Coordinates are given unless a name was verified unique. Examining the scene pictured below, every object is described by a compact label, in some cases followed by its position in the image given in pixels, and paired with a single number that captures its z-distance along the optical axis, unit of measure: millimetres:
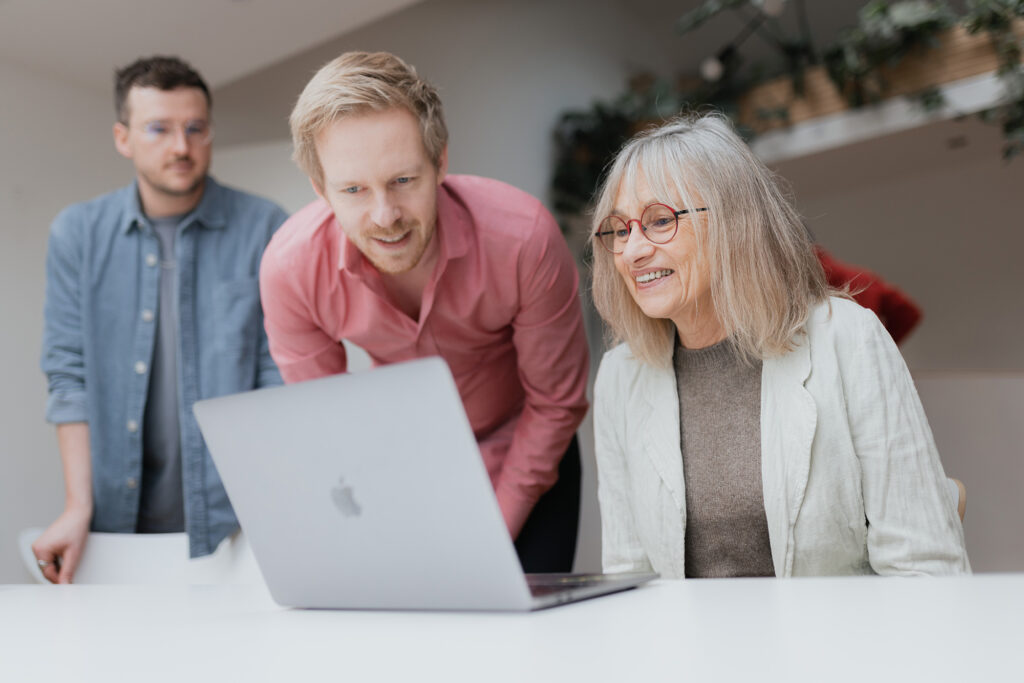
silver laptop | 908
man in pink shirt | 1656
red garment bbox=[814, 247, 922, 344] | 3562
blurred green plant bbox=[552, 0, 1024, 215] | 4359
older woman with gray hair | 1418
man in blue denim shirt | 2395
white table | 670
